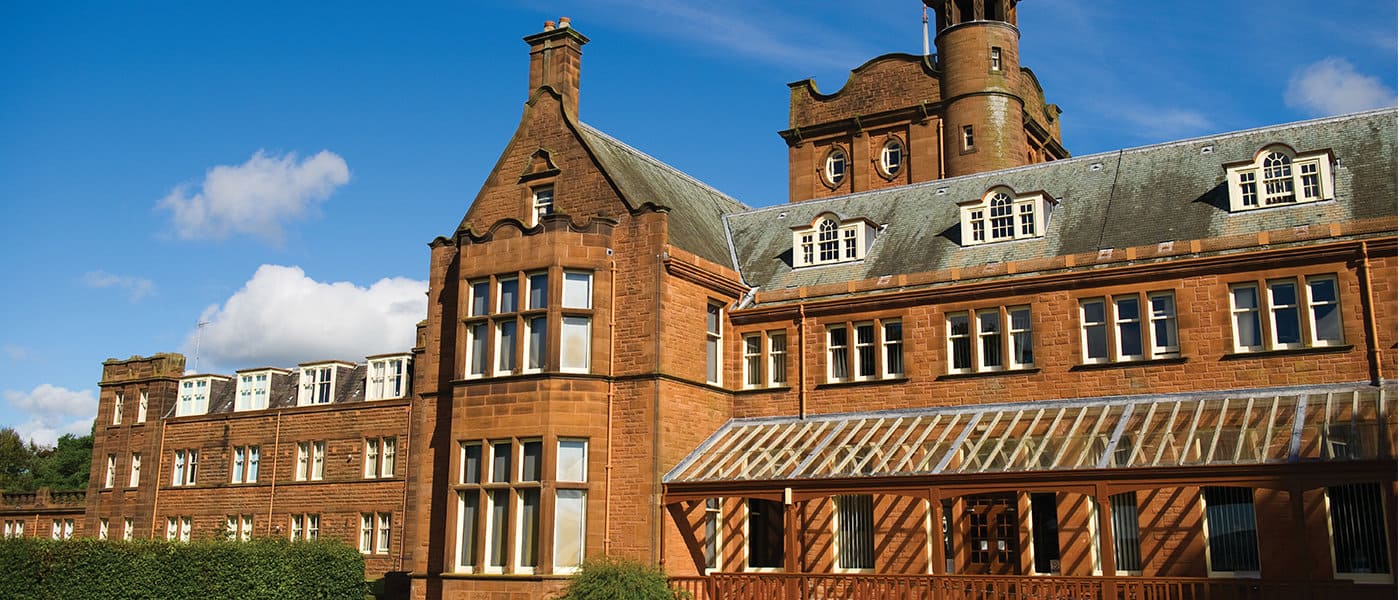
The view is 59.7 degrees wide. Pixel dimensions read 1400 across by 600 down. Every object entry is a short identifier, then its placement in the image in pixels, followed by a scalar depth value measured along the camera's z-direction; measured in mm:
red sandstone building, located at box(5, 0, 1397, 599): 23953
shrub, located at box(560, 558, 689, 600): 24172
